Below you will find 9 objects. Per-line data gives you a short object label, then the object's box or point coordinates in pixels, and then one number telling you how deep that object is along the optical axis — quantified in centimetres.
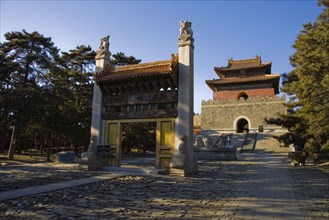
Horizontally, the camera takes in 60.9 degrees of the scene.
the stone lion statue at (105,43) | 1362
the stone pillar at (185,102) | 1061
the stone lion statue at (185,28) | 1169
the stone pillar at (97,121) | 1212
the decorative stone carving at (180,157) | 1023
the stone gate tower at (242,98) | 4075
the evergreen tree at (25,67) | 1895
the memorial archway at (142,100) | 1134
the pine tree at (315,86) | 1091
